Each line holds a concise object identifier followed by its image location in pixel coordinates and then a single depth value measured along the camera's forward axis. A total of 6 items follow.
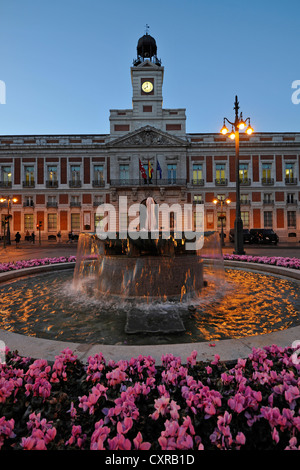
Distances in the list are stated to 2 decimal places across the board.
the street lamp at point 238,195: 10.86
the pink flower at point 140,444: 1.12
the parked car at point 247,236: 24.00
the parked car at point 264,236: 23.20
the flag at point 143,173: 27.14
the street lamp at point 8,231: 21.03
